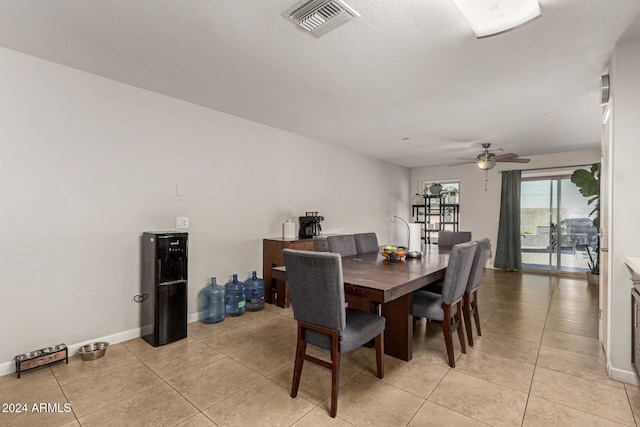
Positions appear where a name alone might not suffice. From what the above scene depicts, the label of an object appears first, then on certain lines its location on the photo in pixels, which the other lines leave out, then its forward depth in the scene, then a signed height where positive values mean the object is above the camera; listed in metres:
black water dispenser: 2.84 -0.71
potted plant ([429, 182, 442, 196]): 7.18 +0.64
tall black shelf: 7.33 +0.03
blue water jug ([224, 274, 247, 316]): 3.64 -1.03
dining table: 1.99 -0.47
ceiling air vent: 1.83 +1.26
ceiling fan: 4.72 +0.91
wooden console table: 3.95 -0.56
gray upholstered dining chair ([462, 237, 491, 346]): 2.79 -0.59
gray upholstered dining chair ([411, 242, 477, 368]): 2.34 -0.71
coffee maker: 4.43 -0.18
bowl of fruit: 3.04 -0.38
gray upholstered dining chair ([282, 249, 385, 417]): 1.81 -0.61
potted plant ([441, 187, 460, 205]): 7.32 +0.54
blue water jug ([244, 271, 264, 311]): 3.84 -1.01
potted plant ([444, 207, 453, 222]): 7.40 +0.04
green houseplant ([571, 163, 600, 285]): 4.75 +0.53
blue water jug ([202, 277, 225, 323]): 3.43 -1.03
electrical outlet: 3.32 -0.10
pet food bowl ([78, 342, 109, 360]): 2.53 -1.18
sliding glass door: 5.98 -0.18
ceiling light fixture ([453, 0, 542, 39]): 1.76 +1.23
